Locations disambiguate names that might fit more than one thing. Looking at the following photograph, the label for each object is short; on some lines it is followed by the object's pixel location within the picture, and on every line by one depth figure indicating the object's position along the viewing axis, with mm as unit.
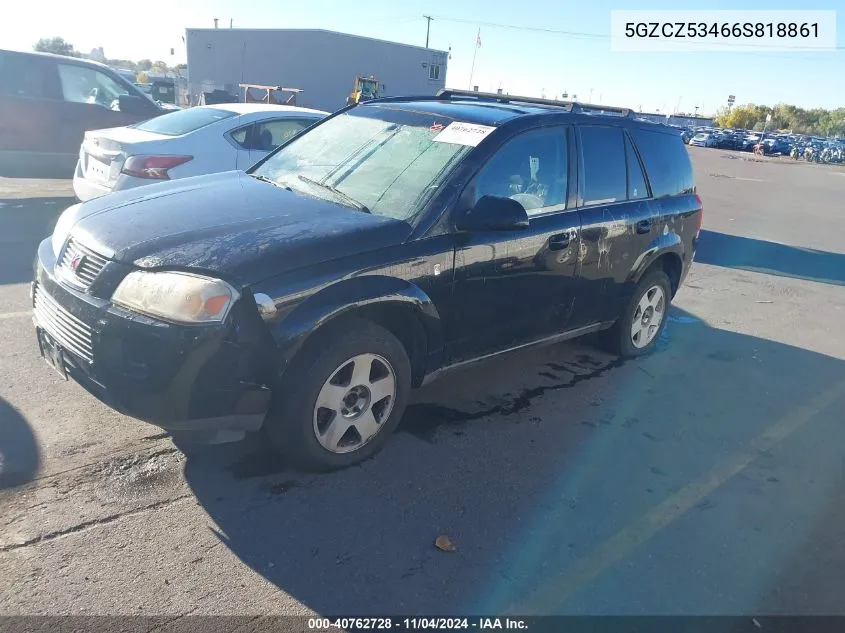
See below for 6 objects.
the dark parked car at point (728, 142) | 56469
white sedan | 6672
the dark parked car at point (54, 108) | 9305
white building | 40594
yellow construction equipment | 29920
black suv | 2928
